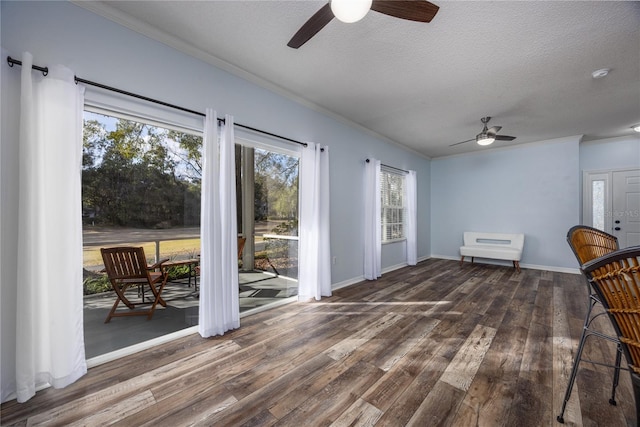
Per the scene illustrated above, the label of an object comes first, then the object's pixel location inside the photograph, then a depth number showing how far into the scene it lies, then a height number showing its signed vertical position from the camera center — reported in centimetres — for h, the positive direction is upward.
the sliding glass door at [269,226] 330 -17
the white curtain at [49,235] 152 -13
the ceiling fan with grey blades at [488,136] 378 +120
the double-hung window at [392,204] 510 +20
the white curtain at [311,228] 335 -20
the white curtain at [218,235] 229 -20
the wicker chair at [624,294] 91 -32
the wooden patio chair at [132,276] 221 -59
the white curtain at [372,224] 430 -18
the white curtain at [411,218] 550 -10
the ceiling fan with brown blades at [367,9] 136 +122
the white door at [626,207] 471 +11
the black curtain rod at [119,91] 154 +95
